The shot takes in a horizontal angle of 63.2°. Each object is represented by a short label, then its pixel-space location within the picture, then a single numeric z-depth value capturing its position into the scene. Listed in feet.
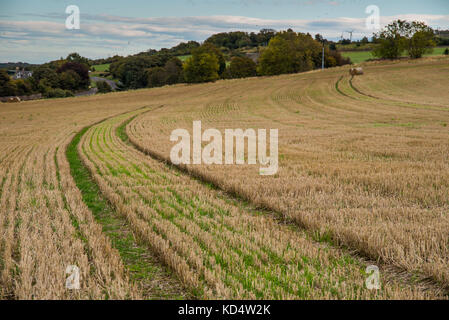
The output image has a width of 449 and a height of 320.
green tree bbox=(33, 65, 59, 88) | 311.56
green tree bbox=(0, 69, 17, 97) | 271.49
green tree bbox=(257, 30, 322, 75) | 321.52
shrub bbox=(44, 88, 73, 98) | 276.08
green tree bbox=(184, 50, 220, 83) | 298.15
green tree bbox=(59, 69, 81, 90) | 323.16
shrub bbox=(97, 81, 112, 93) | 338.17
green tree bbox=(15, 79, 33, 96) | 284.86
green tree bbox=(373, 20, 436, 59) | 277.64
